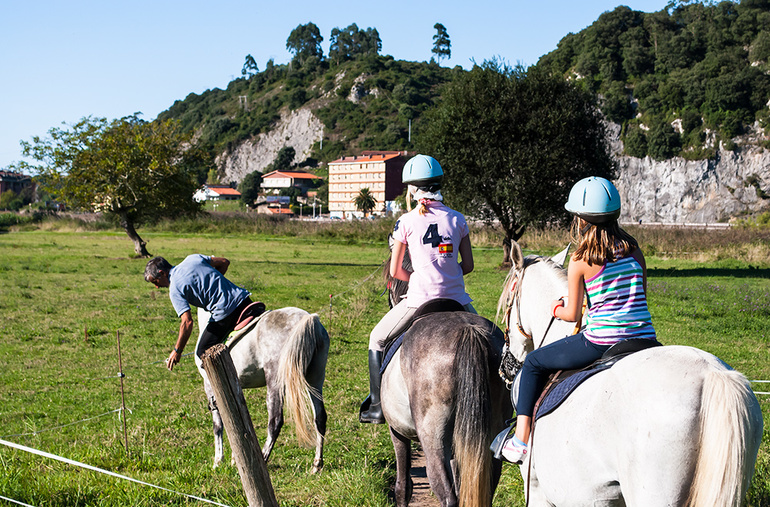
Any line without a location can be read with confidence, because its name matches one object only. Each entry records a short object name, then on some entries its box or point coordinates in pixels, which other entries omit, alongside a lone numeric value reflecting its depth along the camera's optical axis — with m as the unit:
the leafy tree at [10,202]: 124.45
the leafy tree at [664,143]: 99.12
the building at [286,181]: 155.88
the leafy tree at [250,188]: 146.62
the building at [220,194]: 154.12
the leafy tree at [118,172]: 31.53
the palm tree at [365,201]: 121.44
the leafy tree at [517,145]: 26.36
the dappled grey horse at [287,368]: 6.08
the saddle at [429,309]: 4.73
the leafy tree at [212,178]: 189.00
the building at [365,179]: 137.12
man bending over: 6.43
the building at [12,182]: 153.62
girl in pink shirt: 4.74
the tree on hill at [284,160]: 177.94
